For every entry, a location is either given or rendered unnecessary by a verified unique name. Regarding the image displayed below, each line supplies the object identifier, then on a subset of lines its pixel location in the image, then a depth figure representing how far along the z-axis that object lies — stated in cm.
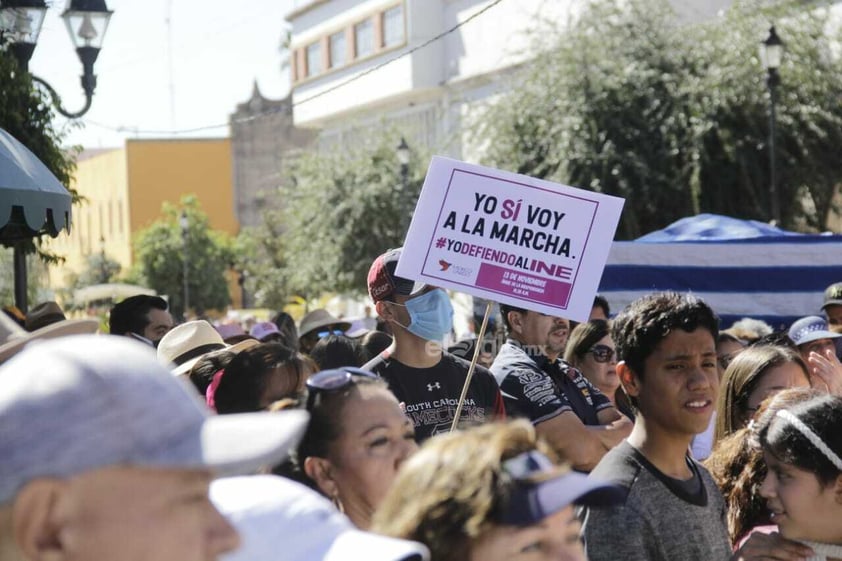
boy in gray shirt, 360
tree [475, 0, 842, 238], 2364
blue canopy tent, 1230
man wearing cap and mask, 509
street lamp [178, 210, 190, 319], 4844
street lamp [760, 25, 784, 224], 1709
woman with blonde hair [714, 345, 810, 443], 549
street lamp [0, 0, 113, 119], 989
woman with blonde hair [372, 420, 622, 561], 243
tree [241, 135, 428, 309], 3775
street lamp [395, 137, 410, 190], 2812
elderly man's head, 177
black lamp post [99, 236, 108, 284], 5715
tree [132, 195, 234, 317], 5919
